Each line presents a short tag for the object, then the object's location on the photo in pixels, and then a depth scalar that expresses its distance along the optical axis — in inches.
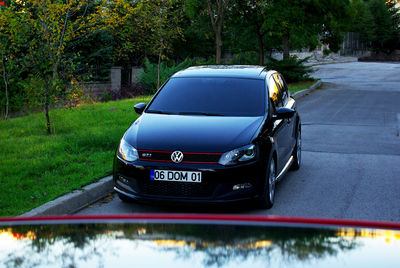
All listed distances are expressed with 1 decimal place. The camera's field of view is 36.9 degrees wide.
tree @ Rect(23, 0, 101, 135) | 436.5
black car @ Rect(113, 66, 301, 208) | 245.3
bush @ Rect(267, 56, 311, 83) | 1095.0
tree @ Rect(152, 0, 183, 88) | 802.9
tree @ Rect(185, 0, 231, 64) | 875.4
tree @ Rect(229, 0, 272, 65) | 1040.8
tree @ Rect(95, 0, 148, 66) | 571.0
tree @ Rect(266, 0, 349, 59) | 998.6
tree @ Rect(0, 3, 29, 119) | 446.0
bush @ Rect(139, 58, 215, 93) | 935.7
